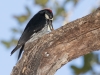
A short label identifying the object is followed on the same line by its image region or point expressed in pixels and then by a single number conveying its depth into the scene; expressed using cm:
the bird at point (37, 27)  592
